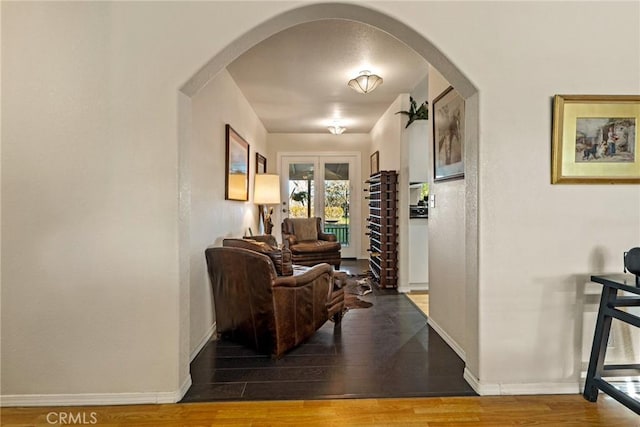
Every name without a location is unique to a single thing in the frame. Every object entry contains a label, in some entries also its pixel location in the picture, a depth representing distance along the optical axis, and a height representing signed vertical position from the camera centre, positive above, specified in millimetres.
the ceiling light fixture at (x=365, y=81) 3613 +1348
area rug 3842 -1027
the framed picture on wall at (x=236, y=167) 3627 +497
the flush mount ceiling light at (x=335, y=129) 6087 +1431
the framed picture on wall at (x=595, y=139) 2059 +418
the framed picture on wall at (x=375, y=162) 5980 +878
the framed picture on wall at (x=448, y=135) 2670 +622
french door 7141 +397
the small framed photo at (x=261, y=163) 5691 +817
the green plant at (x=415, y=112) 4344 +1231
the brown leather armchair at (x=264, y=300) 2488 -673
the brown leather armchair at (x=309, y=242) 5328 -509
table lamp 4945 +304
